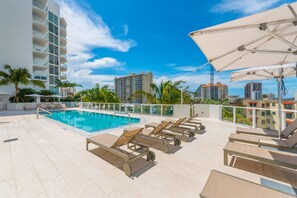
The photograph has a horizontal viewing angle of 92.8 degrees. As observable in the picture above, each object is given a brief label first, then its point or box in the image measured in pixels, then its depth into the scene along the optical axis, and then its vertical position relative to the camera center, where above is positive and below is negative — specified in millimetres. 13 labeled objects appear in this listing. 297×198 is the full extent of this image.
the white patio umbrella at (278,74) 4820 +869
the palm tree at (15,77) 20484 +3142
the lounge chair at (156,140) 4393 -1391
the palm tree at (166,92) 13383 +576
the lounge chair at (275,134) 4532 -1179
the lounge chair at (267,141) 3601 -1217
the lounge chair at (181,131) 5796 -1385
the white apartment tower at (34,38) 23109 +11519
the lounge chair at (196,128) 6984 -1539
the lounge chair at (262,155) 2740 -1223
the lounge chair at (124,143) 3156 -1263
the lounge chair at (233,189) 1846 -1259
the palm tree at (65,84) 28812 +2916
